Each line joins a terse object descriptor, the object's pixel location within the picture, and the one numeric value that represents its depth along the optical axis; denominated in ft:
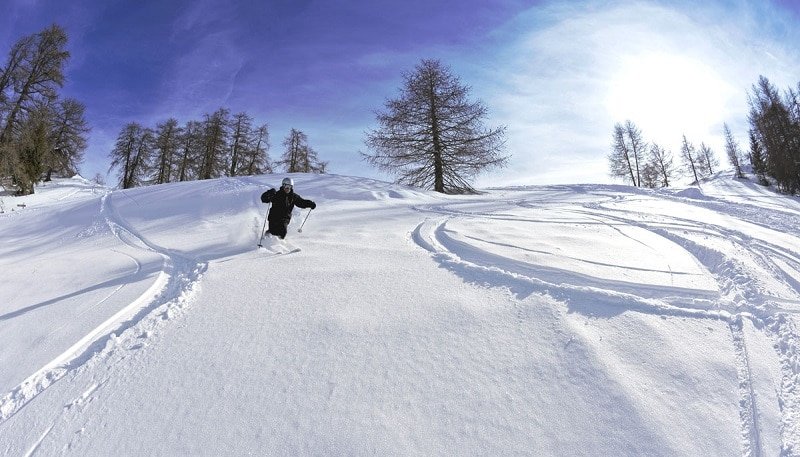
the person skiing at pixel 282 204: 20.22
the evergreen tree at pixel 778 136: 95.09
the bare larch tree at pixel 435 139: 55.83
